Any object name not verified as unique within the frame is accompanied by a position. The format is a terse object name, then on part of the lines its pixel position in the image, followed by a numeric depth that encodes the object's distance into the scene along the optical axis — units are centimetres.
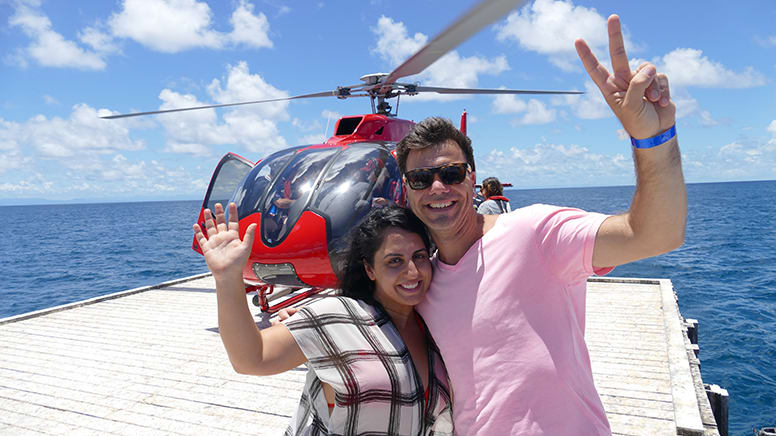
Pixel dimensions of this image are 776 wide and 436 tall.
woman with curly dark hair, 189
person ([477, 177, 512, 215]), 777
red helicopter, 501
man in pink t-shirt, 173
